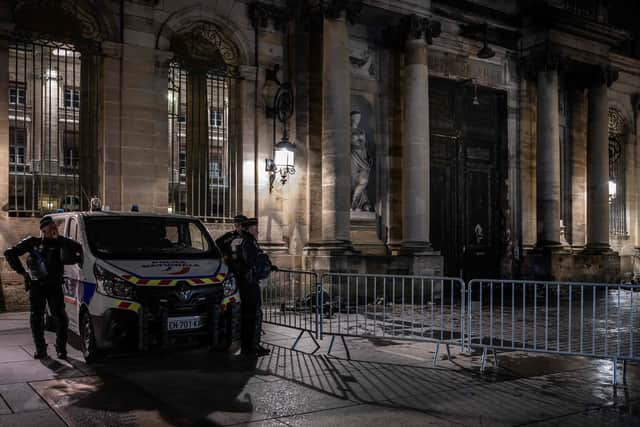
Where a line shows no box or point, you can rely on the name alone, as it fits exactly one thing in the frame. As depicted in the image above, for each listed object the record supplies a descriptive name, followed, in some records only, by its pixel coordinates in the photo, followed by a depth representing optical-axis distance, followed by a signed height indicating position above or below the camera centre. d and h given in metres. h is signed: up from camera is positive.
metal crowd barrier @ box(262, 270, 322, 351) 9.14 -1.38
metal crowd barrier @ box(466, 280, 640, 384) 8.66 -1.83
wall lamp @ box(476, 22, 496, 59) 17.36 +4.91
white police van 7.16 -0.75
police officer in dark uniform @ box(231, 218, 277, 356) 8.30 -0.70
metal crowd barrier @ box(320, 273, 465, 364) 9.96 -1.74
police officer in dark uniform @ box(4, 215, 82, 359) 7.64 -0.59
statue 16.38 +1.65
